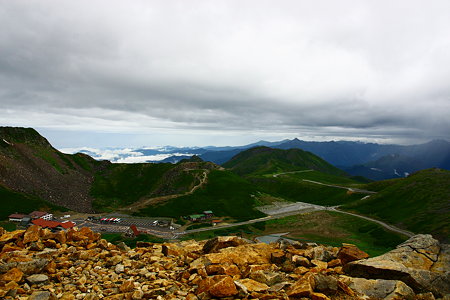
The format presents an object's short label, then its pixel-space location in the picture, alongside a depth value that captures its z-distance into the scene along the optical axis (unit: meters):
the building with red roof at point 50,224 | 104.47
